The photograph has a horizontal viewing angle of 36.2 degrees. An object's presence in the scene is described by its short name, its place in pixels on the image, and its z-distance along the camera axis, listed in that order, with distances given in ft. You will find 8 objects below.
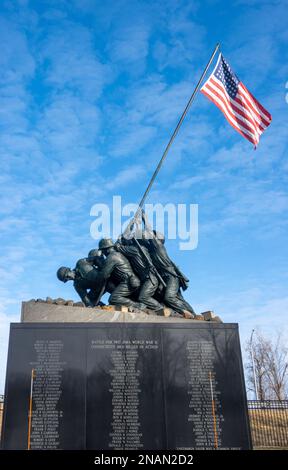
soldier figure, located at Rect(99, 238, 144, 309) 41.60
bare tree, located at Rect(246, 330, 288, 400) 147.85
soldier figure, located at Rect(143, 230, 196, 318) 41.29
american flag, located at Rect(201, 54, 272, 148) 45.73
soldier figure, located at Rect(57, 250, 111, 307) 43.11
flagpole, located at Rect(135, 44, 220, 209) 46.09
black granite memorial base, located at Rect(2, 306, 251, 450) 30.89
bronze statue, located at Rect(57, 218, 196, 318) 41.27
